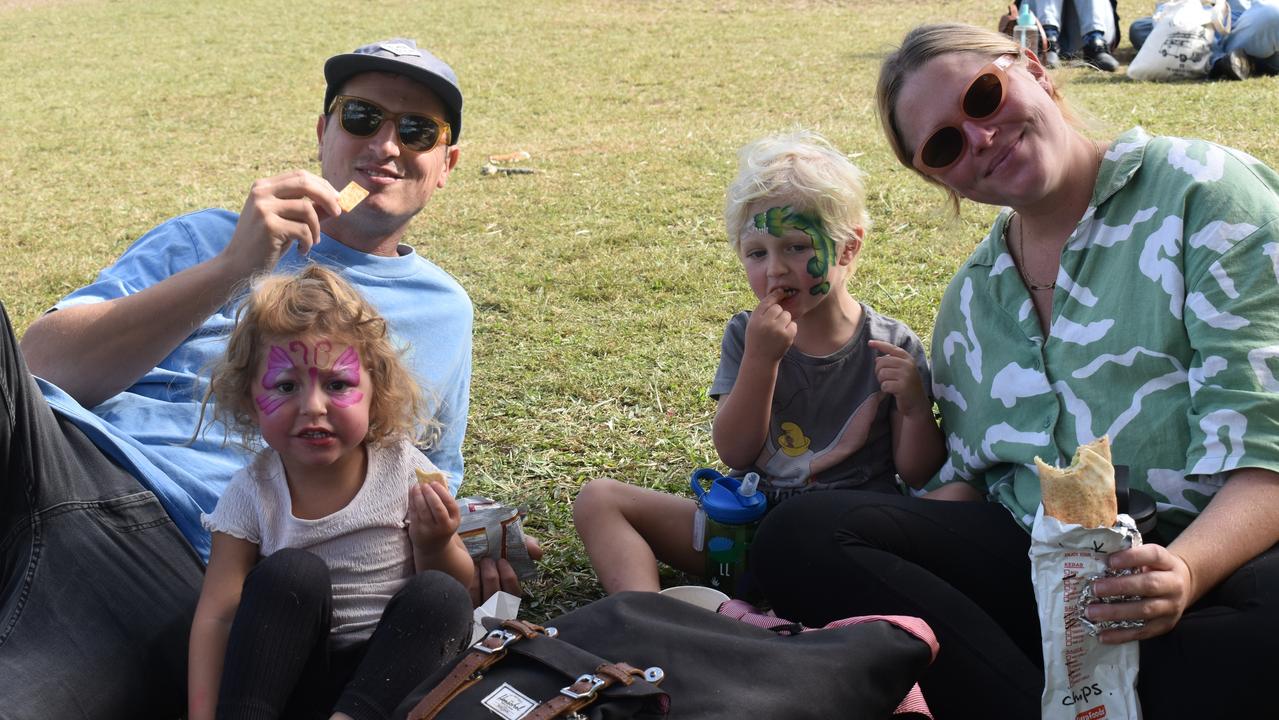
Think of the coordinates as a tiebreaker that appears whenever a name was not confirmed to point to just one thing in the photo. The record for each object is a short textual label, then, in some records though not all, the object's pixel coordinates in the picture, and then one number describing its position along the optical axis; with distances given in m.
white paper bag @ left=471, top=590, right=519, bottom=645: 3.34
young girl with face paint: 2.74
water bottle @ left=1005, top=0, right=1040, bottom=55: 10.29
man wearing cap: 2.81
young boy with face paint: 3.51
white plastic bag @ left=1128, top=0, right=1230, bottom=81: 11.37
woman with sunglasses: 2.47
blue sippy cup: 3.48
